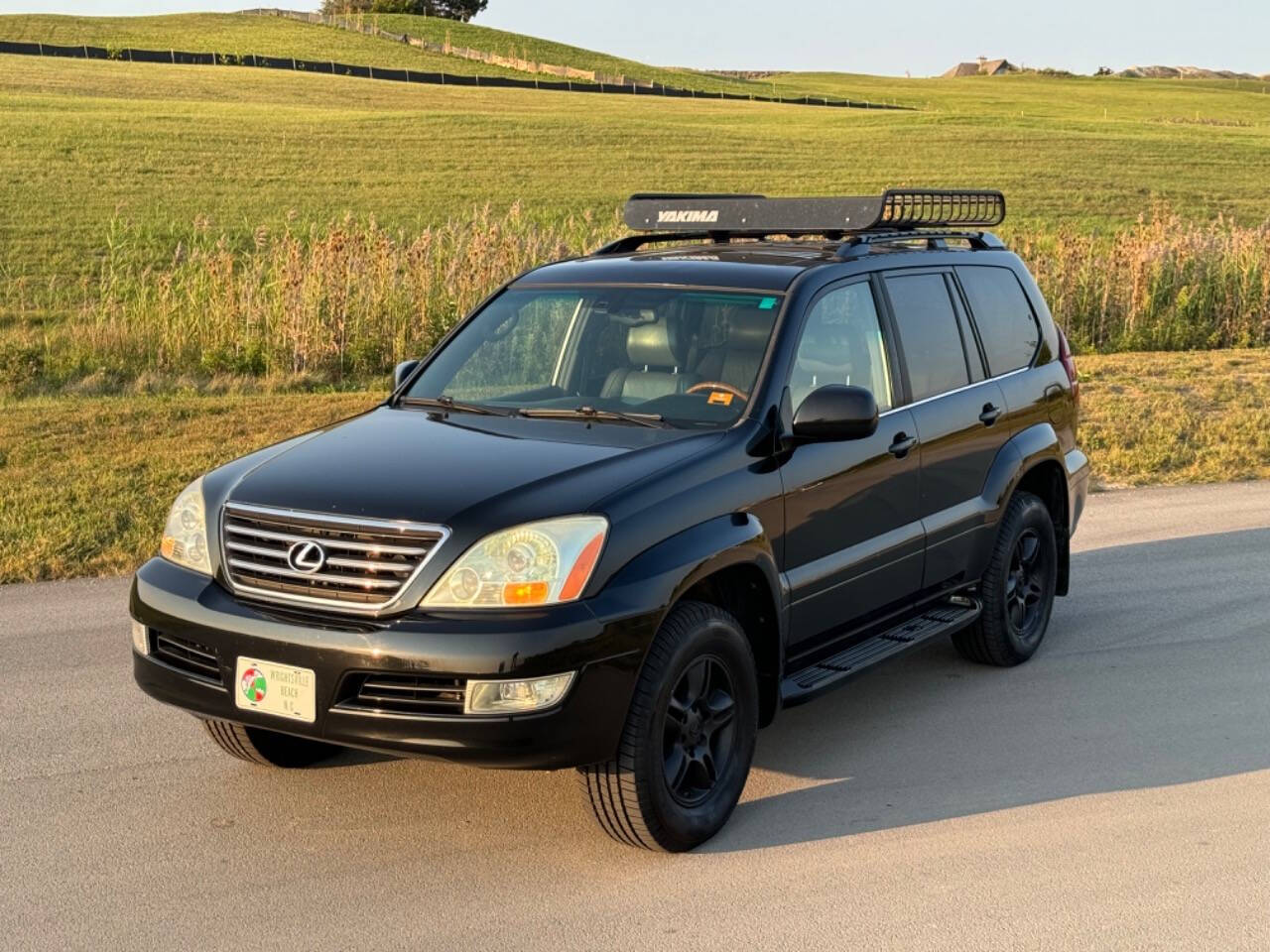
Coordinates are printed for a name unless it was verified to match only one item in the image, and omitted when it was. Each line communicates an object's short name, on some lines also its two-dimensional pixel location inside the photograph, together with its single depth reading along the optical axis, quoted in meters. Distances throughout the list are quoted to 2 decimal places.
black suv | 4.21
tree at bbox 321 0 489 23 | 115.62
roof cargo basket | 6.37
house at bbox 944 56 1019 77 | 128.50
